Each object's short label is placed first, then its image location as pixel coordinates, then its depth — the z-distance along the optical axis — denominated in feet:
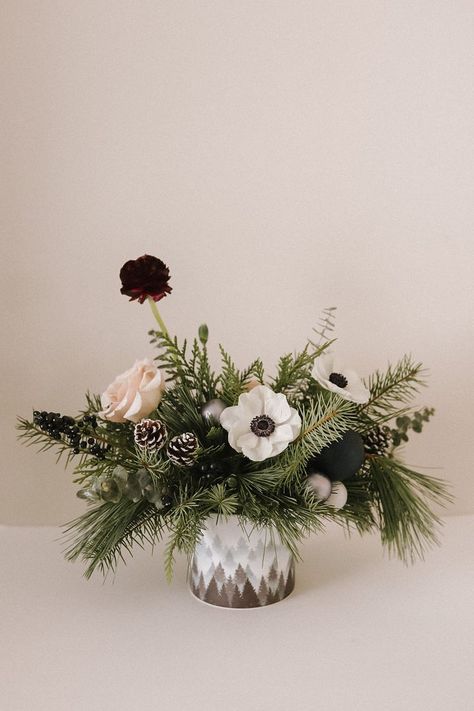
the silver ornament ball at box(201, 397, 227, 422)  2.84
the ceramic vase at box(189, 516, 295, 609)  2.89
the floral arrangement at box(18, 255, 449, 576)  2.72
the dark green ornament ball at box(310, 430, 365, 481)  2.82
